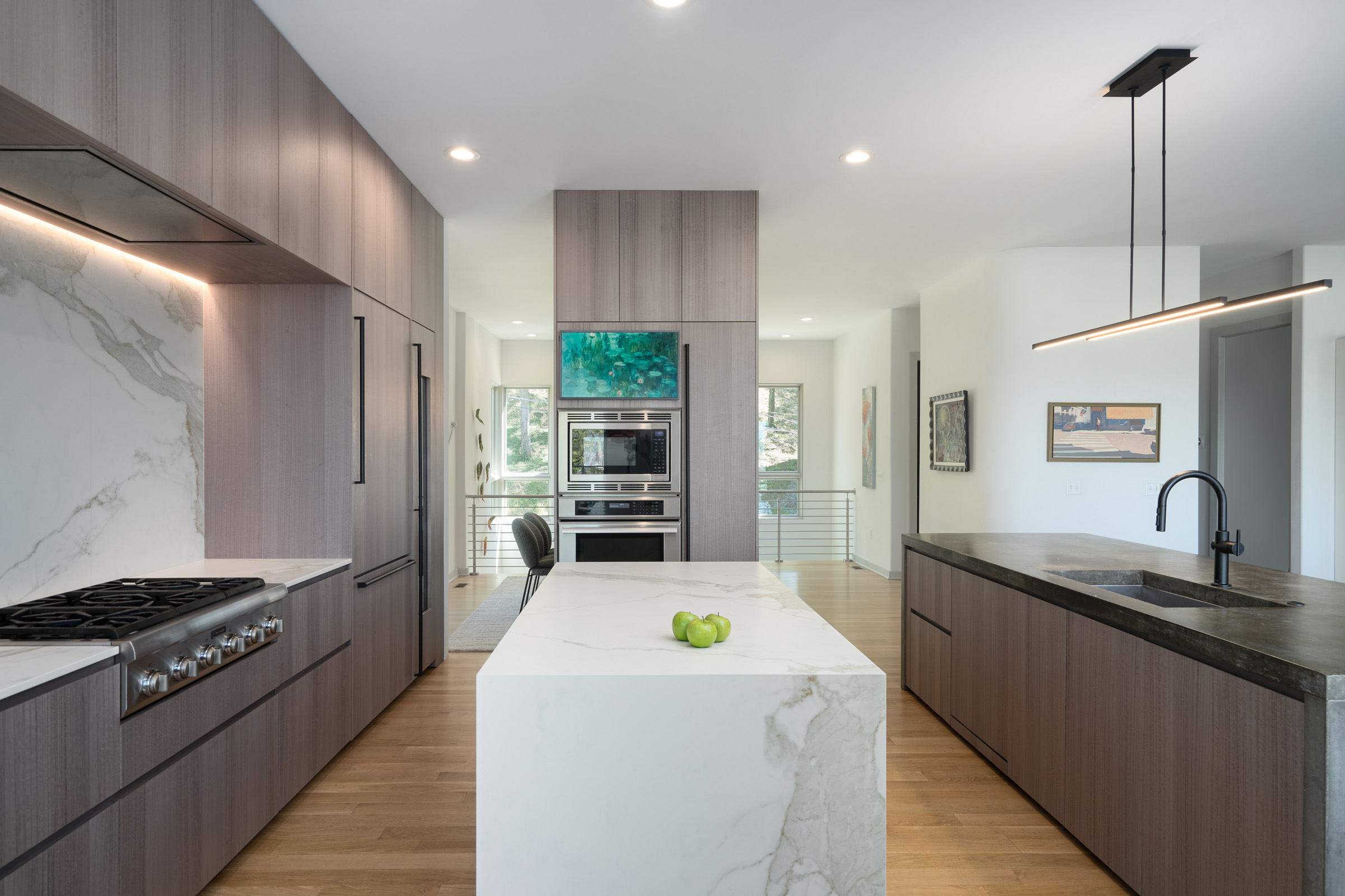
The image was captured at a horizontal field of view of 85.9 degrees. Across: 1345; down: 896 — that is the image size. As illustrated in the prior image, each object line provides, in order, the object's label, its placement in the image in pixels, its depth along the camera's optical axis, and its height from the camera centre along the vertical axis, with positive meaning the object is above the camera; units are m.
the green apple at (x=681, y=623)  1.70 -0.42
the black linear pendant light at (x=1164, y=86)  2.50 +1.36
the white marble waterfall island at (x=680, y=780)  1.51 -0.71
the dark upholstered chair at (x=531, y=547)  5.05 -0.73
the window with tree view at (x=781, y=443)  9.68 +0.03
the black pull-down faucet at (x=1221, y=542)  2.33 -0.31
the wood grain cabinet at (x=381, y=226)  3.14 +1.03
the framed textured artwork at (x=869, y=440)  7.93 +0.06
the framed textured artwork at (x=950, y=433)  5.52 +0.10
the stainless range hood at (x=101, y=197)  1.74 +0.68
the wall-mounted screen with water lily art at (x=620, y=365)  3.90 +0.44
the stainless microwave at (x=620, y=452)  3.92 -0.04
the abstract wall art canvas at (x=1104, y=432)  5.05 +0.10
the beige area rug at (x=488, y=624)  4.82 -1.34
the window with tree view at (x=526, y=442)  9.21 +0.03
